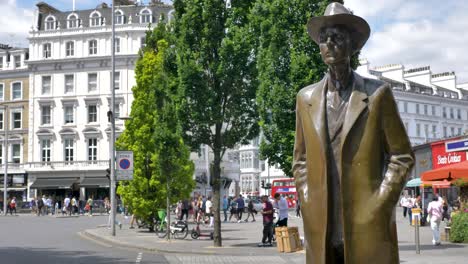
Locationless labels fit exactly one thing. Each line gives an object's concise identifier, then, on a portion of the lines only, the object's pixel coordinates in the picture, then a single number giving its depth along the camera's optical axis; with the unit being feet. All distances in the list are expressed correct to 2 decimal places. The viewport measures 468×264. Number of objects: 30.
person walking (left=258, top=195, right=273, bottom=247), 73.13
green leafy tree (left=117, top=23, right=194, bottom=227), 97.55
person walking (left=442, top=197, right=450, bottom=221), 113.34
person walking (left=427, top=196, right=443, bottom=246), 69.77
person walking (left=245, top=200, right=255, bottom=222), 146.20
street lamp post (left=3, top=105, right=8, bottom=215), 191.28
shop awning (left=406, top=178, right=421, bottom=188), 121.39
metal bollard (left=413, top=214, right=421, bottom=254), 56.80
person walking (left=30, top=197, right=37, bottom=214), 205.77
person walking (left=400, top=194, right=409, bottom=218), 137.58
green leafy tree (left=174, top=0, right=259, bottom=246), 71.26
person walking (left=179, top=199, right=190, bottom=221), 116.16
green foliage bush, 72.74
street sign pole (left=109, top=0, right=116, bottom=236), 92.26
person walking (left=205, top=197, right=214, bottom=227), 121.51
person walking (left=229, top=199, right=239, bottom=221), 145.89
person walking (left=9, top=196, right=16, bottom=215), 192.44
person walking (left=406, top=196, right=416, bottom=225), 125.82
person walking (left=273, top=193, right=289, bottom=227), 74.28
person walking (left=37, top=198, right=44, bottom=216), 189.00
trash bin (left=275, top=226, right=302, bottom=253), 65.00
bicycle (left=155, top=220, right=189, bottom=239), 86.94
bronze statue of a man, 15.20
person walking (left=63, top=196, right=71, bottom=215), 185.53
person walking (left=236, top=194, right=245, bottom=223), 144.87
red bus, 205.57
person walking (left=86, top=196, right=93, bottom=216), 181.65
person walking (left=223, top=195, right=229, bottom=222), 143.23
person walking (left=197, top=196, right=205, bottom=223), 113.17
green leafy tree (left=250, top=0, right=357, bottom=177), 67.05
